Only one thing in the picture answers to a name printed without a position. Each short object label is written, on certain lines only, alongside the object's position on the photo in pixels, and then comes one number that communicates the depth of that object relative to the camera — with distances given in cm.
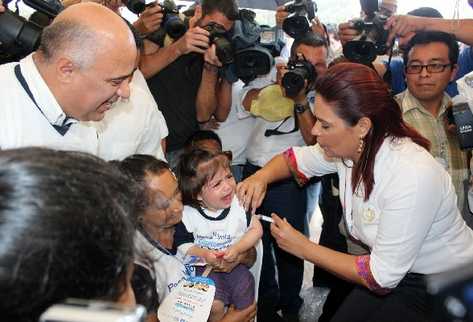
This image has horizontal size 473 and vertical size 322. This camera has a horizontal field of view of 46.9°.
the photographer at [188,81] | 238
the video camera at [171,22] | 243
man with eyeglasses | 215
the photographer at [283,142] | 238
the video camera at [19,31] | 171
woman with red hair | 156
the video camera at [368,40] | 230
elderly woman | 155
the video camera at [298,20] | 239
